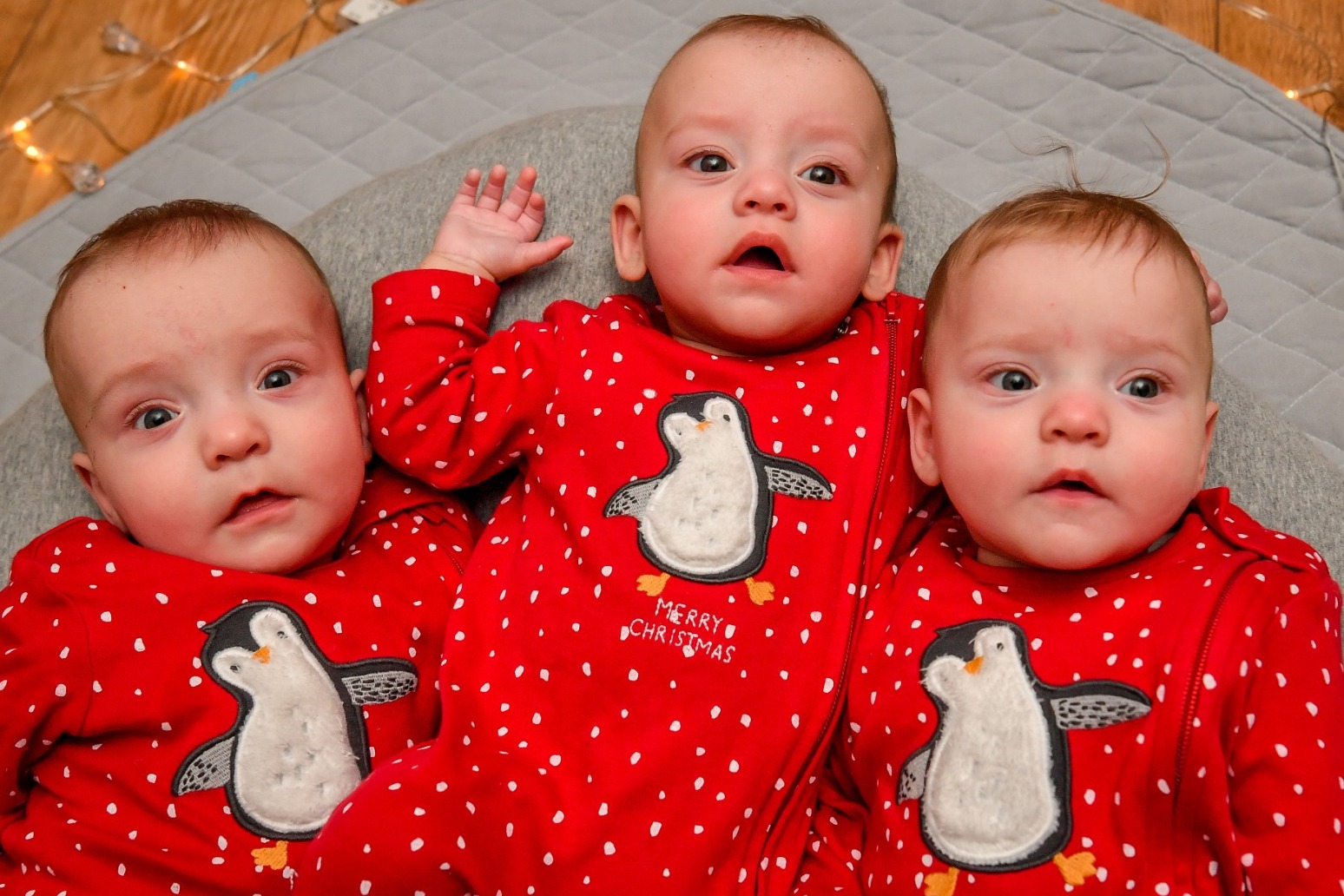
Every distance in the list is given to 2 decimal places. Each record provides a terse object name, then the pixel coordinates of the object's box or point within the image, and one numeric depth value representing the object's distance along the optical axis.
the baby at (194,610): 0.98
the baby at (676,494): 0.94
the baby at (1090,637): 0.84
